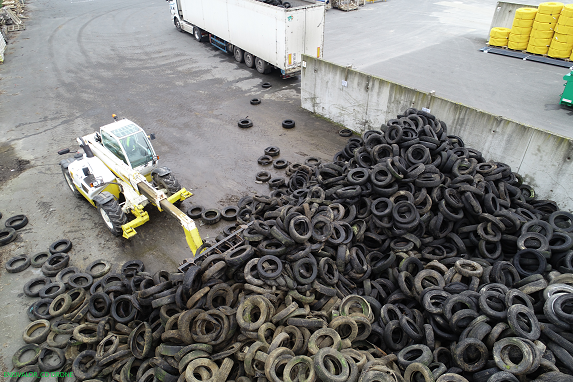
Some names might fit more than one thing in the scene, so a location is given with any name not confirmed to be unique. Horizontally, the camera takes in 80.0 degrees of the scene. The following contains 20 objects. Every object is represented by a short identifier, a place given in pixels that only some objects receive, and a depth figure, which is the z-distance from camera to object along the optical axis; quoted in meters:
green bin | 12.77
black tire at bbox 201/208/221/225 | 9.59
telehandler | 8.92
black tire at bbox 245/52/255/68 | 19.61
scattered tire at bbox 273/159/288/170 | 11.75
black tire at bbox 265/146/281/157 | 12.49
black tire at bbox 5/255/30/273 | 8.43
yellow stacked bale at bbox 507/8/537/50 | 17.51
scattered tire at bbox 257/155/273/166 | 12.02
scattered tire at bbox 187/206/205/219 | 9.91
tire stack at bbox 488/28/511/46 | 19.00
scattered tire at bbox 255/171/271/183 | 11.23
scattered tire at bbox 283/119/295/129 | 14.16
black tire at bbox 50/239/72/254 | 8.89
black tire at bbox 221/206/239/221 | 9.71
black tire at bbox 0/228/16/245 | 9.24
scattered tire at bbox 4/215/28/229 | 9.73
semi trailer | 16.19
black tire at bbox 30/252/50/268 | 8.63
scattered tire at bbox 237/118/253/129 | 14.28
